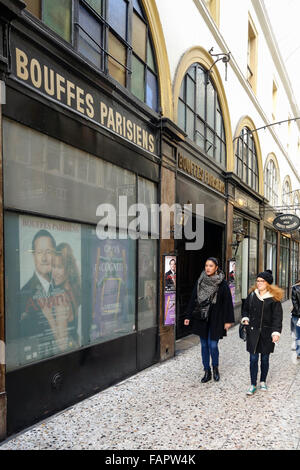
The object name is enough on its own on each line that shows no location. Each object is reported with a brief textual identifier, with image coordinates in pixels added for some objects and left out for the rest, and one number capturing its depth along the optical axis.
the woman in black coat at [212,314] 5.30
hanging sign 13.69
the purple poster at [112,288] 5.05
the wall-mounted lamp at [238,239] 11.09
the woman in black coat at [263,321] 4.82
